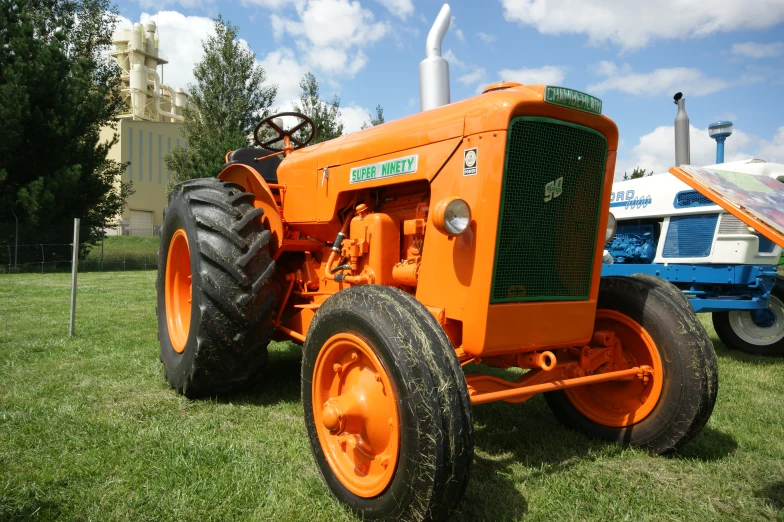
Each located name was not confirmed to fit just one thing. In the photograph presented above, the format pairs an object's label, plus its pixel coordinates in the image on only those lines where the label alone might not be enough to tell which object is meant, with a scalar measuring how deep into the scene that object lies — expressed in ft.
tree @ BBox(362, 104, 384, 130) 68.68
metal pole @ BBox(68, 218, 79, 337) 19.58
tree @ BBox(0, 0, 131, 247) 52.65
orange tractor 7.34
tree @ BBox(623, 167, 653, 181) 82.53
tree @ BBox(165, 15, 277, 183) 66.59
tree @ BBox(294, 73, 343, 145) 63.93
